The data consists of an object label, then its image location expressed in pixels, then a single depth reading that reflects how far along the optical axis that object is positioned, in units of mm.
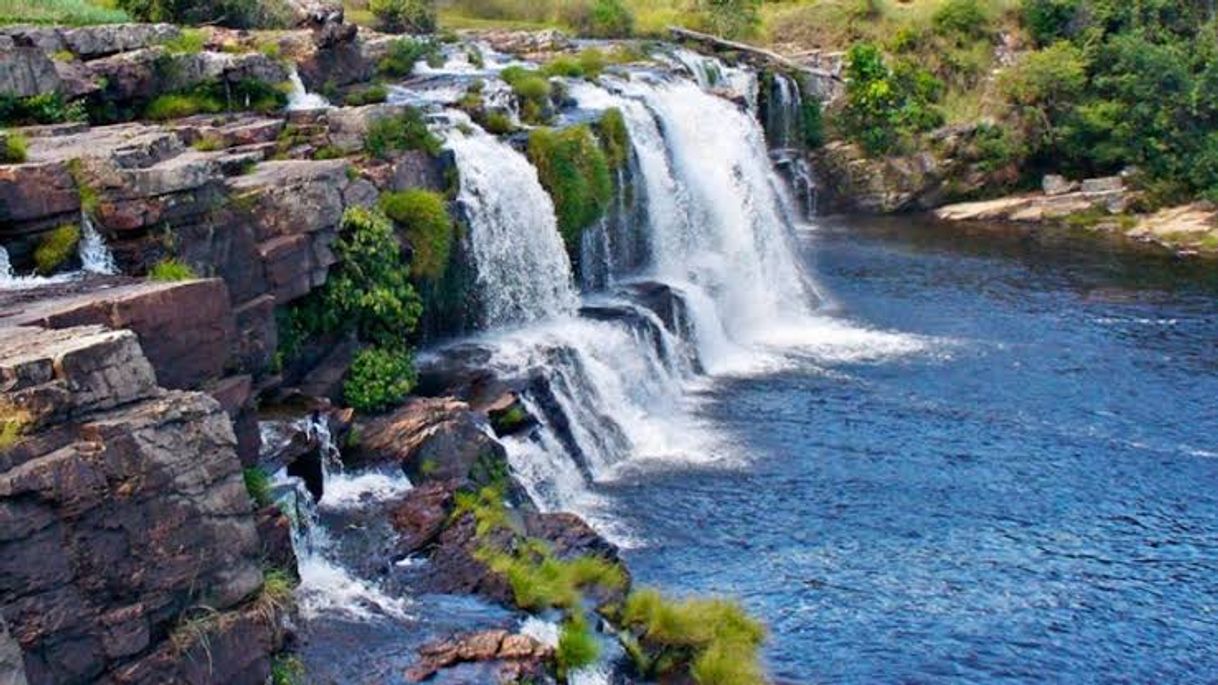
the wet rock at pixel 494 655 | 15625
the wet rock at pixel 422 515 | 18734
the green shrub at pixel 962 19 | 48969
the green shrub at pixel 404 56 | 34438
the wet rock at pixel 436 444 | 20656
